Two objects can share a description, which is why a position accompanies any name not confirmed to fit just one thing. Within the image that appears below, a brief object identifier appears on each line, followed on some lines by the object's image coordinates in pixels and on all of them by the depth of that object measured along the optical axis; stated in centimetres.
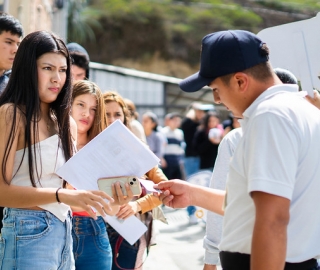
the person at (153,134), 1647
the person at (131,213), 588
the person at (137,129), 829
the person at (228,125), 1565
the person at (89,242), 550
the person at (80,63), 710
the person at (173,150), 1762
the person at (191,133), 1736
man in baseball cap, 318
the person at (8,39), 627
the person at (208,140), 1637
